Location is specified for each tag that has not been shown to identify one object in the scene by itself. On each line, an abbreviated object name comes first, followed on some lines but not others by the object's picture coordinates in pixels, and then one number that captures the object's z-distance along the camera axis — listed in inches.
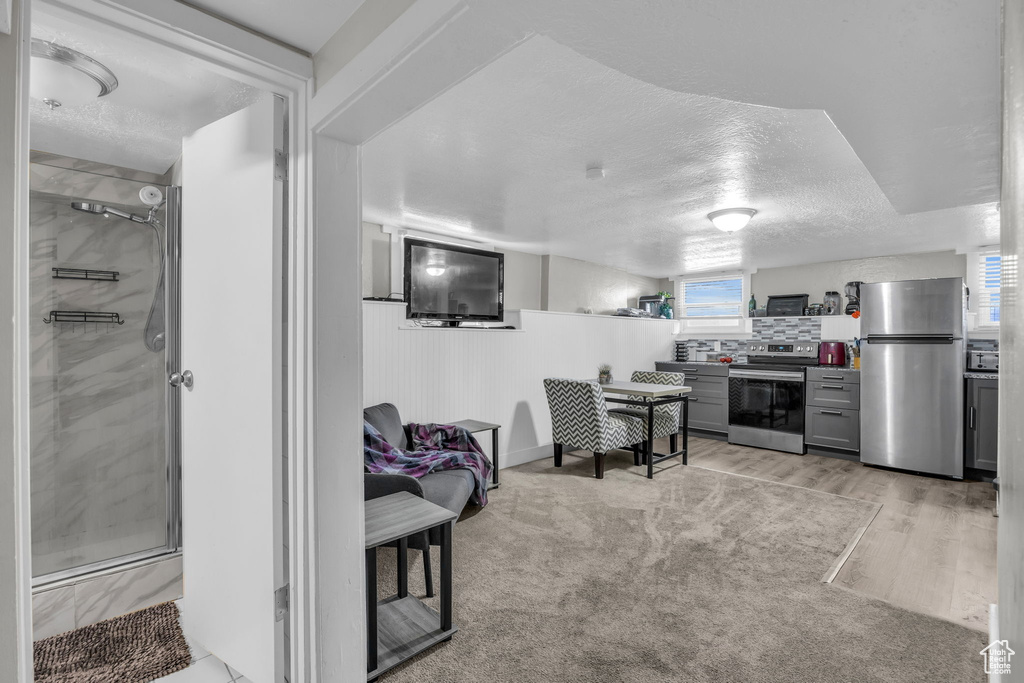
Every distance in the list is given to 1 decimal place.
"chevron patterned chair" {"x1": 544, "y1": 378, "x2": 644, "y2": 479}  159.8
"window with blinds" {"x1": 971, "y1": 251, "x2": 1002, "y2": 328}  182.2
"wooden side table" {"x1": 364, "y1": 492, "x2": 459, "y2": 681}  67.9
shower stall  92.0
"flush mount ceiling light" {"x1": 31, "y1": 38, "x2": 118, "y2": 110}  63.2
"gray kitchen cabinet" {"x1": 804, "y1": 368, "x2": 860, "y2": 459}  191.6
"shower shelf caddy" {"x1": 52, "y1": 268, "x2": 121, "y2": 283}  94.5
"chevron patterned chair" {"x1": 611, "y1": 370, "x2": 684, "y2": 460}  186.7
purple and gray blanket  108.5
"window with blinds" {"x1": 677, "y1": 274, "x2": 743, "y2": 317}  251.1
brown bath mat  69.3
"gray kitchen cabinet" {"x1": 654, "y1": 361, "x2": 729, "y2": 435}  226.7
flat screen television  156.5
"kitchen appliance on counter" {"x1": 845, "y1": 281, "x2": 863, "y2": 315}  205.8
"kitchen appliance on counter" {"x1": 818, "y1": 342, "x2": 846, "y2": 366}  205.5
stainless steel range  206.1
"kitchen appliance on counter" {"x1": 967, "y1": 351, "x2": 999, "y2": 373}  167.0
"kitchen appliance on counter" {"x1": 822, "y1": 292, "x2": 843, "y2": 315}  216.7
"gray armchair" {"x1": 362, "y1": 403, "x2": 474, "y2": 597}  88.5
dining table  167.2
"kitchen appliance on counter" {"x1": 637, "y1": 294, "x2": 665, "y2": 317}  261.2
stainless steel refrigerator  163.9
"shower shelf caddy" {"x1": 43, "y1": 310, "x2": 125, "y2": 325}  94.3
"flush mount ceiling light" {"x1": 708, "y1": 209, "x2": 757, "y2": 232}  135.8
